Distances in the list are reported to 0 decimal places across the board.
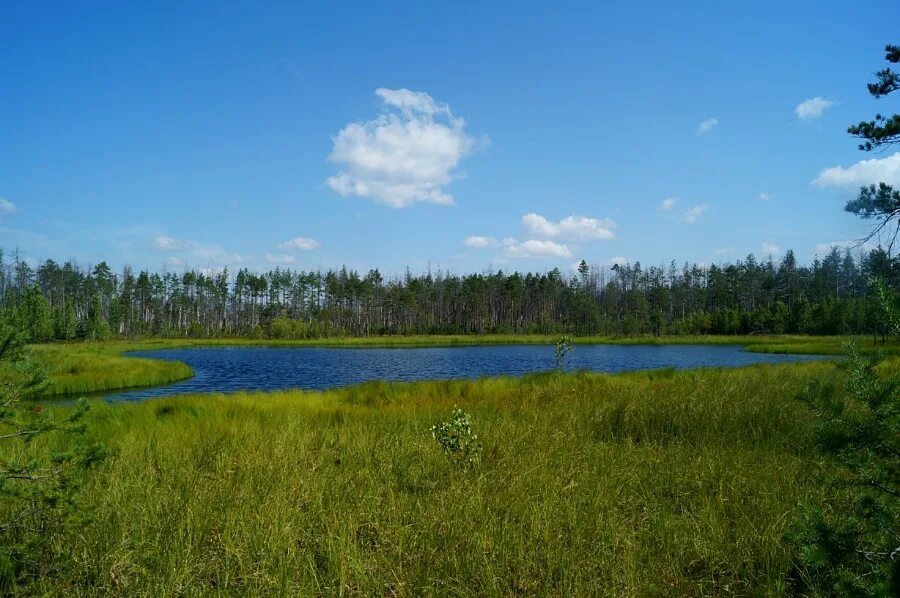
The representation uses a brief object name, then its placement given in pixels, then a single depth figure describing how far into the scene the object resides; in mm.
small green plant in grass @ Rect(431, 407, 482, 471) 6023
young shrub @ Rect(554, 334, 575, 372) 18062
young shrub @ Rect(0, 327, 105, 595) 3143
